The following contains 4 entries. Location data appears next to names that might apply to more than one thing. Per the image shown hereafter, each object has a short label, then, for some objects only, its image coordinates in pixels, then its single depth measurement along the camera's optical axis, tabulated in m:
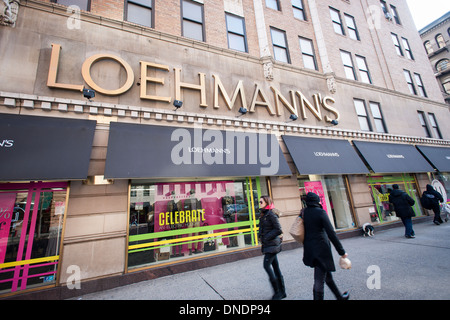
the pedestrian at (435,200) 9.21
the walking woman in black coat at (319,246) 3.02
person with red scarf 3.63
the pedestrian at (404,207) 7.38
